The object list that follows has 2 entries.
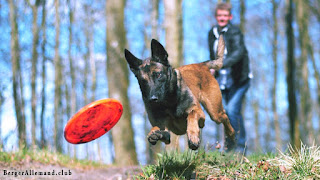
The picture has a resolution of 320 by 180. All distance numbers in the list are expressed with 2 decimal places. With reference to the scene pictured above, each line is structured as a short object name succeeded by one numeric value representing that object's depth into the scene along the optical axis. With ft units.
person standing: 18.81
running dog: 12.42
